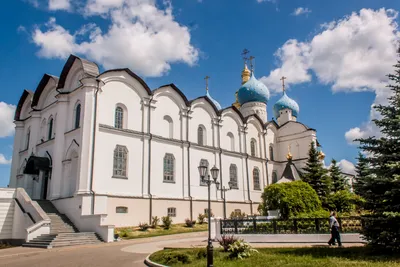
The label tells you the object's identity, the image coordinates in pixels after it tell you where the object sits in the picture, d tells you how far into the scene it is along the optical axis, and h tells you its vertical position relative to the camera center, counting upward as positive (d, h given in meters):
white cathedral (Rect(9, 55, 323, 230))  20.81 +4.58
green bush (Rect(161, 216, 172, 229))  21.35 -0.36
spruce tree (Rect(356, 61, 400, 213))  9.66 +1.34
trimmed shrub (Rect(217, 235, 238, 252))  11.34 -0.86
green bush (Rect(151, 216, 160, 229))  21.20 -0.35
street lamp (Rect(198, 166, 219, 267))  8.93 -0.11
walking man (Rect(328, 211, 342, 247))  12.55 -0.70
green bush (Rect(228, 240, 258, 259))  10.41 -1.04
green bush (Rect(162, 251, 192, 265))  10.26 -1.23
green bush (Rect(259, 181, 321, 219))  20.05 +0.85
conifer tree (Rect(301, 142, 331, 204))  28.16 +2.96
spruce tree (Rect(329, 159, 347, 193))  35.28 +3.49
